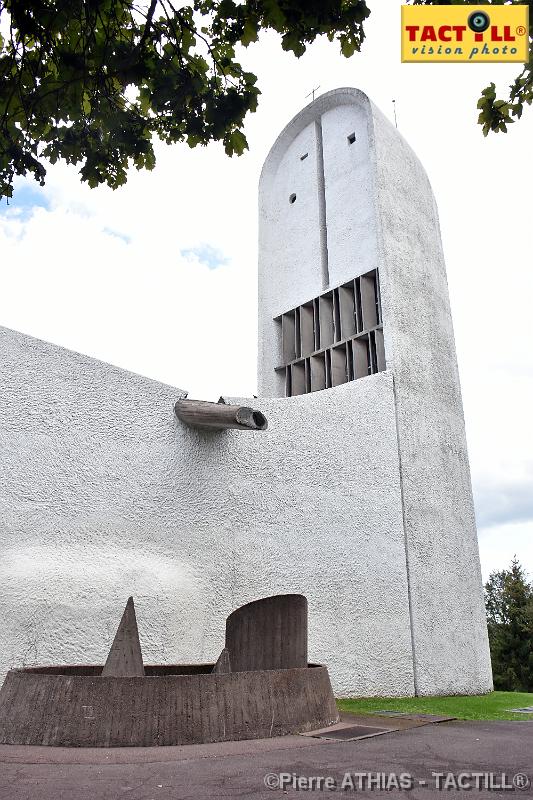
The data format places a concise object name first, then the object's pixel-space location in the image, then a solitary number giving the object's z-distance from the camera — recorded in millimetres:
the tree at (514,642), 27781
